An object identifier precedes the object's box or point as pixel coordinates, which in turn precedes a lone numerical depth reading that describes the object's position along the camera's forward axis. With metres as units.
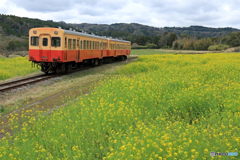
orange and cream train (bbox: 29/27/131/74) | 12.68
